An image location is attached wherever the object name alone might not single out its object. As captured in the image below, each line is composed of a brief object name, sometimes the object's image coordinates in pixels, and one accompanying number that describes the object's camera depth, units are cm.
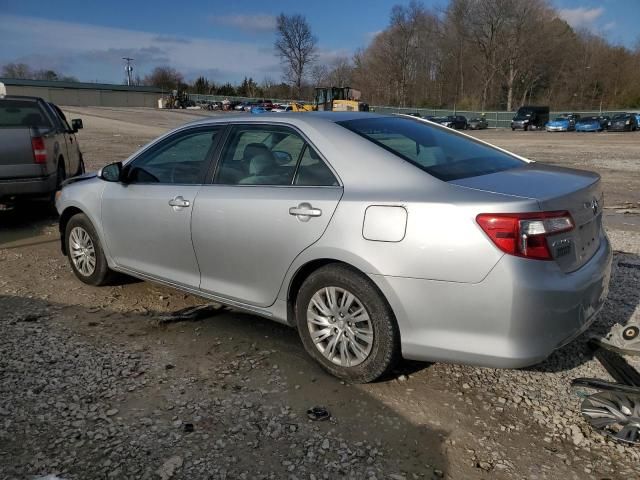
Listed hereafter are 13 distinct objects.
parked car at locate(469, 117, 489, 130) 5753
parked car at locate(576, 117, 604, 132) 4688
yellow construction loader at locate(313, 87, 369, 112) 4622
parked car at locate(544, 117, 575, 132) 4825
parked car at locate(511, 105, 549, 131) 5341
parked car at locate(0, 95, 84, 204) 711
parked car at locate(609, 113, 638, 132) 4628
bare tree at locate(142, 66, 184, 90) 10750
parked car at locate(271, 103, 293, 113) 5402
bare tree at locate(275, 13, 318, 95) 9112
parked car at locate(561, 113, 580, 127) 4973
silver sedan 279
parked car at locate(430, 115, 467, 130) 5369
